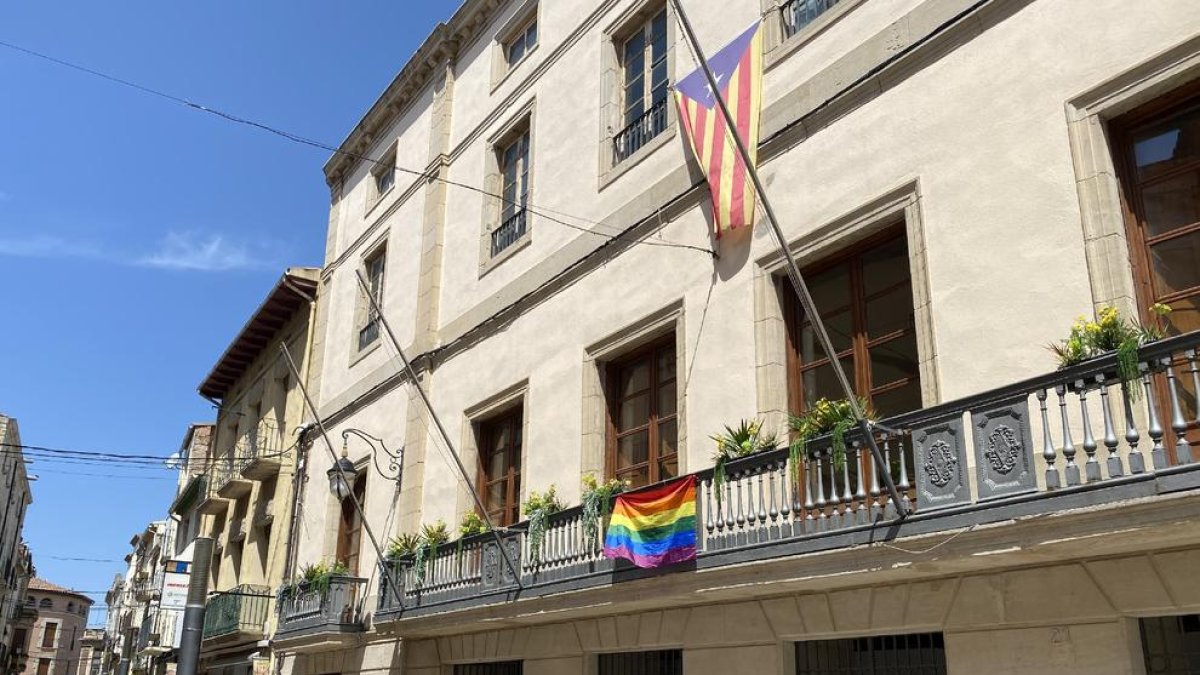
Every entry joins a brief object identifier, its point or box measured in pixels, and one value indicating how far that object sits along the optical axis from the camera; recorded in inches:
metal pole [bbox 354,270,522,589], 446.7
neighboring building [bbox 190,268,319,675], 820.6
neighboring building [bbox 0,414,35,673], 2088.7
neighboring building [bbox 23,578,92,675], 3420.3
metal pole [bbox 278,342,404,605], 538.1
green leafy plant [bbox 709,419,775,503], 354.9
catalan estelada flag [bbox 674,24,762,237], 417.4
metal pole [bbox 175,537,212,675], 329.7
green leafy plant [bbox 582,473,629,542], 410.9
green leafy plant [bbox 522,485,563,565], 444.1
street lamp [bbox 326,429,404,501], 628.1
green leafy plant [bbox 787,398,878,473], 309.9
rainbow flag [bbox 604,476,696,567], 357.1
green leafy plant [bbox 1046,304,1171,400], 237.9
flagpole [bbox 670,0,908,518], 282.2
